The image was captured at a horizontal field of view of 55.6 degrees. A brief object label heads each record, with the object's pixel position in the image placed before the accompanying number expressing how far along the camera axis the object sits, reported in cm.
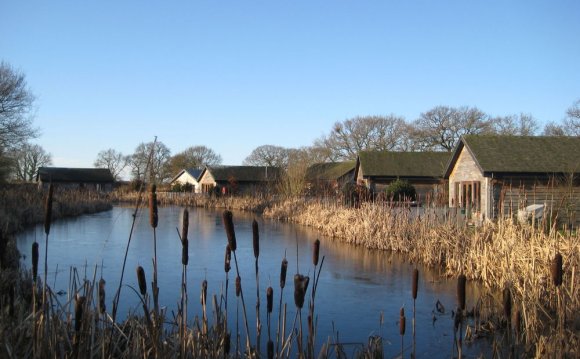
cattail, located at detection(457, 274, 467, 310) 289
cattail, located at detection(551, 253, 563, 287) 307
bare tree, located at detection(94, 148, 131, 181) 7221
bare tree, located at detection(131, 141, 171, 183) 6154
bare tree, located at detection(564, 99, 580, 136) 4191
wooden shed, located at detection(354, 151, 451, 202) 3375
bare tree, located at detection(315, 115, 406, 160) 4916
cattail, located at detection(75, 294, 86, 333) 249
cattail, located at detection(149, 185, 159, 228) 272
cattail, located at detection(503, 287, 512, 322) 303
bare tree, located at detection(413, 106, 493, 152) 4556
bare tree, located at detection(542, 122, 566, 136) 4370
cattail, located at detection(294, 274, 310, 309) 265
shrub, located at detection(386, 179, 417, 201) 2878
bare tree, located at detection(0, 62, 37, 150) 2708
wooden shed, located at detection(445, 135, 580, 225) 2100
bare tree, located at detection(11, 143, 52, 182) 5664
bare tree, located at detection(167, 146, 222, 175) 7012
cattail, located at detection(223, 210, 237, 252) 274
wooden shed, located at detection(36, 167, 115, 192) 5691
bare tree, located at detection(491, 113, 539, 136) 4603
